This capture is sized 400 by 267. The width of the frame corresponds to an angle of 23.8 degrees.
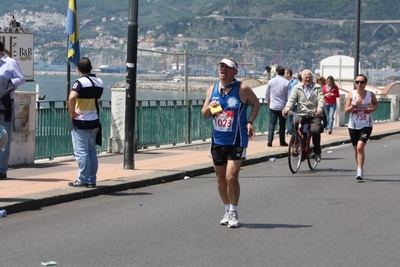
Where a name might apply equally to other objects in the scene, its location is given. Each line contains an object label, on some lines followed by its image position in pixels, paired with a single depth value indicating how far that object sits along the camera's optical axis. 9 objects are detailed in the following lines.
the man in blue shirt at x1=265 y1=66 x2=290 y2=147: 22.08
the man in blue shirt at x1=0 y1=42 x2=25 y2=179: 13.30
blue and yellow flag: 19.97
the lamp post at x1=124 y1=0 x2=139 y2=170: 15.43
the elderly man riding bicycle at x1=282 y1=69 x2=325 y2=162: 17.30
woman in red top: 28.67
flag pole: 28.02
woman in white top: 15.77
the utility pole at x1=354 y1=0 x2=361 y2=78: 32.53
